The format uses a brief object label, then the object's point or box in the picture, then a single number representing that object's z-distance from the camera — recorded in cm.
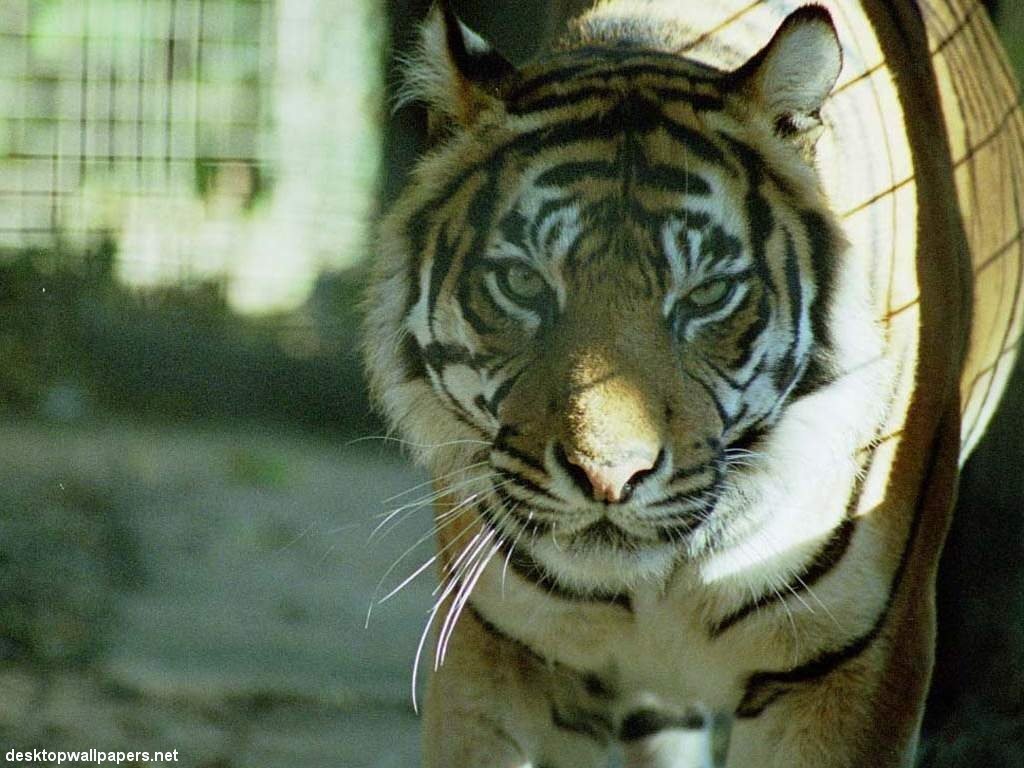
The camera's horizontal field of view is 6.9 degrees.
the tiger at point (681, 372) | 534
